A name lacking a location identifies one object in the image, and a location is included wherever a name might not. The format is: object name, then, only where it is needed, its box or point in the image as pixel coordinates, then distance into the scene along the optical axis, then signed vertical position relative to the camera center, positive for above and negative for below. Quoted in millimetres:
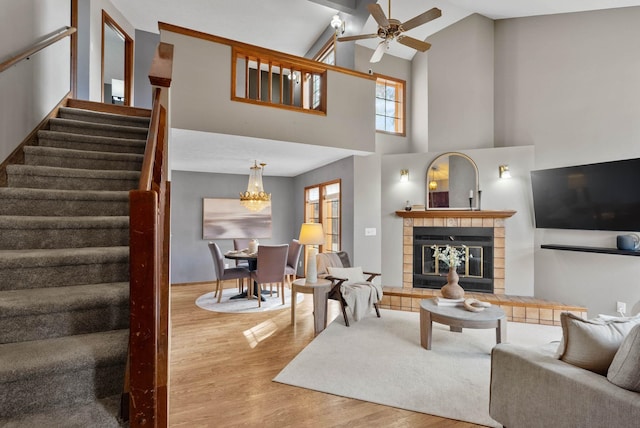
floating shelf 3682 -413
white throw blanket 3963 -1043
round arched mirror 4816 +570
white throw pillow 4293 -793
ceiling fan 3166 +2076
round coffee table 2980 -1004
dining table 5137 -677
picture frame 6715 -71
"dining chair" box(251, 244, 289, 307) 4766 -738
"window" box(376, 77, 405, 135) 5492 +2052
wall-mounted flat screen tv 3598 +281
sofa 1429 -850
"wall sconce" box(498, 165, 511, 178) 4641 +699
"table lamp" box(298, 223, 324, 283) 3969 -292
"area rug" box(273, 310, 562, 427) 2365 -1408
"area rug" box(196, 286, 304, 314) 4684 -1398
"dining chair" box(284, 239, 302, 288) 5594 -741
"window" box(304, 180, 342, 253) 5559 +163
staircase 1130 -346
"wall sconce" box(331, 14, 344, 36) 5242 +3366
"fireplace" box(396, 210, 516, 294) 4680 -158
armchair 3969 -917
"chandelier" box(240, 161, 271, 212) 5195 +406
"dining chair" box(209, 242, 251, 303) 5133 -914
